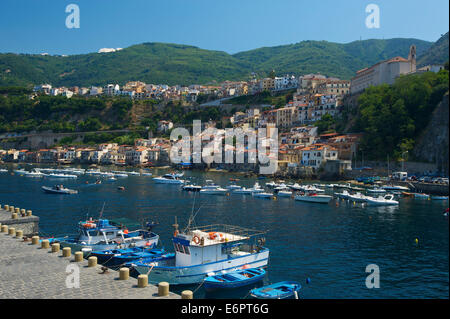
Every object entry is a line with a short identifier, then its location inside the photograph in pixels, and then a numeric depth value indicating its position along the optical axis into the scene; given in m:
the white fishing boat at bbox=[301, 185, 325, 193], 53.22
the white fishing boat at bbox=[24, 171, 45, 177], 79.56
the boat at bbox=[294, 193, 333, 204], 46.56
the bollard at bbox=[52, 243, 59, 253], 17.52
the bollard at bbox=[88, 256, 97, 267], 15.73
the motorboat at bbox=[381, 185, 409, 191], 57.16
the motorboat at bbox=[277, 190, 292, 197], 53.31
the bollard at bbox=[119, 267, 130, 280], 13.91
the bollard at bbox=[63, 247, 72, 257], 16.84
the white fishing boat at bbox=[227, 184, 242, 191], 59.32
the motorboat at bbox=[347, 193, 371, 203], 46.47
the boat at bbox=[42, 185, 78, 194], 53.89
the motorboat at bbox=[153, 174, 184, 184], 70.12
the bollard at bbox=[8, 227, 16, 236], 20.84
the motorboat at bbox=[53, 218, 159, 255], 24.00
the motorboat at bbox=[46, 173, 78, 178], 78.17
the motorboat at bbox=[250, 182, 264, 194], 55.44
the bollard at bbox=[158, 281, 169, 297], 12.16
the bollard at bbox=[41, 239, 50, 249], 18.28
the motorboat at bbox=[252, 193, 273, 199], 52.34
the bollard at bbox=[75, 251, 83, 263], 16.34
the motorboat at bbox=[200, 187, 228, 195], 56.19
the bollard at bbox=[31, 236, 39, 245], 18.76
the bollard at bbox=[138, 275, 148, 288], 13.06
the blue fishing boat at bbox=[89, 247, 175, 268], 21.81
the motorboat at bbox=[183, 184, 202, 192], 59.66
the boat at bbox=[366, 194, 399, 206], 44.80
